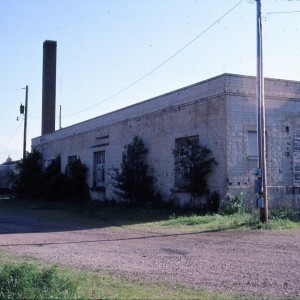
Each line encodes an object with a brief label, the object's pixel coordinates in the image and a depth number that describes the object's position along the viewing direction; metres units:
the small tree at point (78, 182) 31.64
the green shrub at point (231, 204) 18.36
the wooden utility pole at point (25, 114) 41.74
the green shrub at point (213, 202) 19.11
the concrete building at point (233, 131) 19.03
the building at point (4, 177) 47.97
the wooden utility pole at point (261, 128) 15.17
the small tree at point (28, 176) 36.28
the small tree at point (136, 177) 23.64
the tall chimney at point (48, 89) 42.03
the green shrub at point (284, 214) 17.09
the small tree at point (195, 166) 19.61
